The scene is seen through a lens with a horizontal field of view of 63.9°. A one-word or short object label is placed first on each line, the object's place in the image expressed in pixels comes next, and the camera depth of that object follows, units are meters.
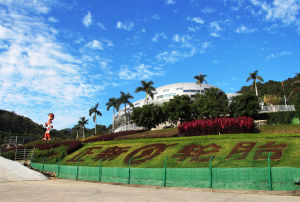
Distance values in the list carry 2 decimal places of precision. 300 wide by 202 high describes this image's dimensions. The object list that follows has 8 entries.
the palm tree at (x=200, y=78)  73.88
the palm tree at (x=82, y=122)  103.64
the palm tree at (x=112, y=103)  79.38
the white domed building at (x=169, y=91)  88.06
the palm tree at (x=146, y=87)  68.69
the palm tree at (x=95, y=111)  90.56
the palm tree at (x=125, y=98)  74.88
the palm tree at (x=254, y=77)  70.59
